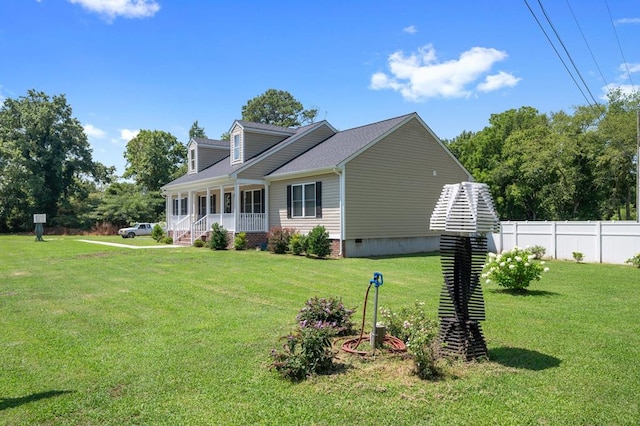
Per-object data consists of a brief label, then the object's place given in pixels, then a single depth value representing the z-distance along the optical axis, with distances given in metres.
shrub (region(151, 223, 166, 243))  27.11
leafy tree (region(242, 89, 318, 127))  54.41
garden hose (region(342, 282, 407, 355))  5.17
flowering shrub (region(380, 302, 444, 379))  4.40
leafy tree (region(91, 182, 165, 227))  42.47
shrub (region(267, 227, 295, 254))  18.17
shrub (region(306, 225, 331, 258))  16.66
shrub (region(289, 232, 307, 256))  17.34
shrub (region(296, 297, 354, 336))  5.75
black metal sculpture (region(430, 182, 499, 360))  4.98
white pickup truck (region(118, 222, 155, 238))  34.28
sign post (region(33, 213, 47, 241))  30.33
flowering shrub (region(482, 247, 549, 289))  9.25
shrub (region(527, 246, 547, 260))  16.30
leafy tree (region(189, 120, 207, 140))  59.22
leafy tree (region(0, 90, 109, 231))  42.16
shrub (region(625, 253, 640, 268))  13.62
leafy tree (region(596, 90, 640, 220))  31.27
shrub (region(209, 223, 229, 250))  20.16
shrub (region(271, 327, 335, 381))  4.48
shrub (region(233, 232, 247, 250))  20.02
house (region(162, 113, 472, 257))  17.95
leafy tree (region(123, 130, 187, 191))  50.38
